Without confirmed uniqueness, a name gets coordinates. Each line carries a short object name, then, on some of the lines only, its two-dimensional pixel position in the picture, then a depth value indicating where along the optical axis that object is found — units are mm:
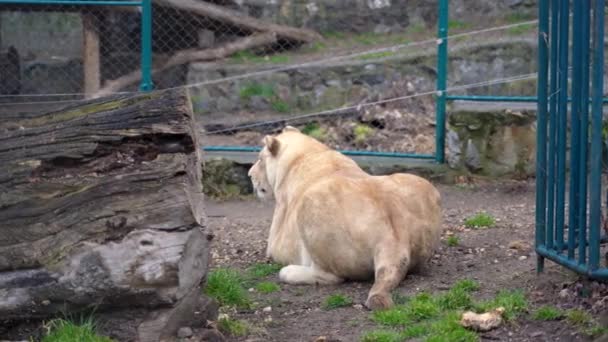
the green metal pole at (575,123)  10477
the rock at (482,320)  10328
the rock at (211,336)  10289
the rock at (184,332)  10211
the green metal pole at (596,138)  9992
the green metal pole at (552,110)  11195
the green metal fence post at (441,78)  19172
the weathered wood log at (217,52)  23828
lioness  12172
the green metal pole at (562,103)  10922
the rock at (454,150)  19406
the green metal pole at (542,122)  11414
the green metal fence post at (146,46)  19906
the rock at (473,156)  19344
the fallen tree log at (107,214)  9766
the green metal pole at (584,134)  10383
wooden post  22109
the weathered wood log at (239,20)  23453
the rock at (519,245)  14243
